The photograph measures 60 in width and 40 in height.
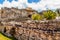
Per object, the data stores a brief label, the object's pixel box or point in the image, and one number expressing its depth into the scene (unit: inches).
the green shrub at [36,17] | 791.7
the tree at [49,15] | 724.4
